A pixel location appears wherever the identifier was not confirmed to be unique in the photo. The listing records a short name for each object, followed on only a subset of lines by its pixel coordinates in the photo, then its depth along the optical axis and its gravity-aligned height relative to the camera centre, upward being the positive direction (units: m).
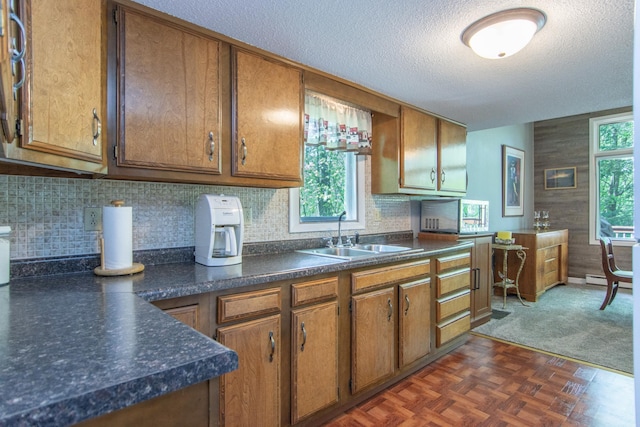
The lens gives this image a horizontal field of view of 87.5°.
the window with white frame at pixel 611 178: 5.22 +0.51
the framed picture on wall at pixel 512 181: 5.34 +0.49
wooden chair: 3.99 -0.75
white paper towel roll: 1.54 -0.11
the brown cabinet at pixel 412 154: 2.87 +0.52
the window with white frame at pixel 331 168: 2.49 +0.38
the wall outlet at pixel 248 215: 2.21 -0.02
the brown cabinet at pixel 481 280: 3.36 -0.72
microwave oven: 3.30 -0.05
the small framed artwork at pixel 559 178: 5.69 +0.56
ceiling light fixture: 1.58 +0.89
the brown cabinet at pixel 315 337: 1.48 -0.71
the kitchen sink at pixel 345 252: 2.59 -0.31
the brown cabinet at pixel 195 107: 1.49 +0.54
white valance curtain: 2.46 +0.68
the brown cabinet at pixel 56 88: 0.93 +0.40
